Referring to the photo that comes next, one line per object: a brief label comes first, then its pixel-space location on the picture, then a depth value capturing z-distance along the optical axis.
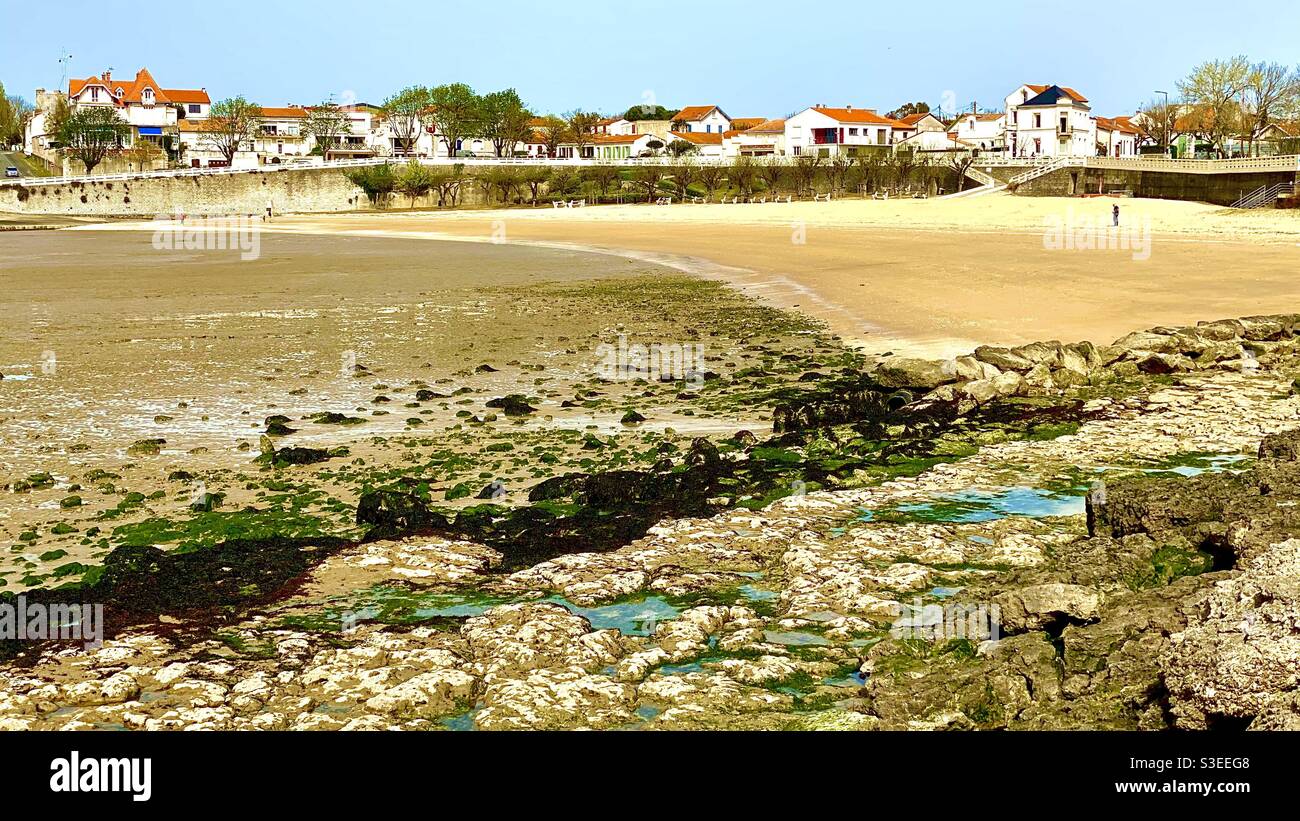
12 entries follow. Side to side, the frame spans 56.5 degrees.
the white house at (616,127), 149.38
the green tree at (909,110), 171.95
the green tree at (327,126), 133.25
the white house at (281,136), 136.38
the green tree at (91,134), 120.71
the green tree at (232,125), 130.25
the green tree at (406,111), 127.56
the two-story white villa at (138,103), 142.88
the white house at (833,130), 129.12
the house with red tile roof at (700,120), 159.38
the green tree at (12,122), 143.50
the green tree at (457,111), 120.44
